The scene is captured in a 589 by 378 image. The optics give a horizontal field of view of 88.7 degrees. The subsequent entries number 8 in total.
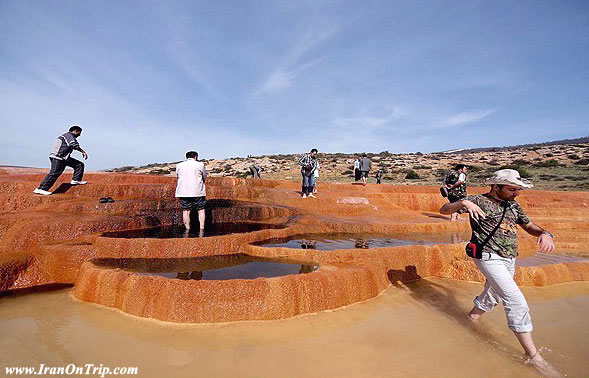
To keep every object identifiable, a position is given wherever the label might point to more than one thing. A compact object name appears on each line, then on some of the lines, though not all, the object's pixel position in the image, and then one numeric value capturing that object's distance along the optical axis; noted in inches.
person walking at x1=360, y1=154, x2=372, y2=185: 567.2
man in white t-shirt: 240.5
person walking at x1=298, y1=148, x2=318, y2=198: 377.4
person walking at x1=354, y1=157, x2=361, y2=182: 617.2
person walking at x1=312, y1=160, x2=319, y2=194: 399.6
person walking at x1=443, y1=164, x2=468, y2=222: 305.6
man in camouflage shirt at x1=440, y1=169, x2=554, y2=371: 99.2
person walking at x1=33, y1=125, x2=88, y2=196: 268.5
